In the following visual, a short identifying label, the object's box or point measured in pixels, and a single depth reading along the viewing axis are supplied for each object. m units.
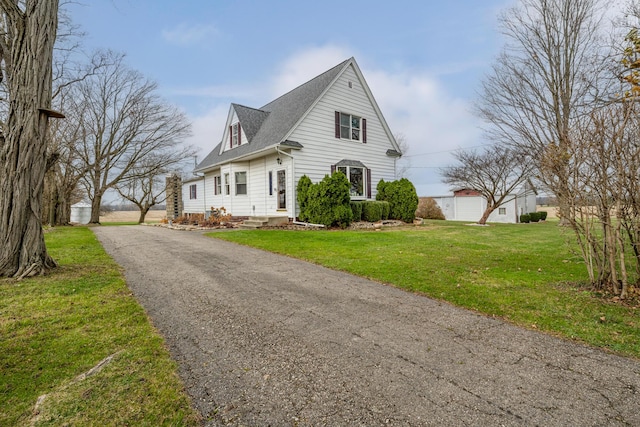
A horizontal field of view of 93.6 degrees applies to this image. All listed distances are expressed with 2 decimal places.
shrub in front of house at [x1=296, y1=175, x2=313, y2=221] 13.11
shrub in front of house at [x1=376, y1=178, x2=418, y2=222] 15.48
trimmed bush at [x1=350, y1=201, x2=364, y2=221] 13.95
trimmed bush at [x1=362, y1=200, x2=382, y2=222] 14.24
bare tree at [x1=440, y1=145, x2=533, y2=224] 17.20
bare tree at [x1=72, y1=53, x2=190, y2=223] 20.33
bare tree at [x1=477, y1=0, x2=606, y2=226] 11.73
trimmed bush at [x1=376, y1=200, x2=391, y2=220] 14.97
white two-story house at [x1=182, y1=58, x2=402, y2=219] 14.03
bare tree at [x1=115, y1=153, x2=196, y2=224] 23.64
